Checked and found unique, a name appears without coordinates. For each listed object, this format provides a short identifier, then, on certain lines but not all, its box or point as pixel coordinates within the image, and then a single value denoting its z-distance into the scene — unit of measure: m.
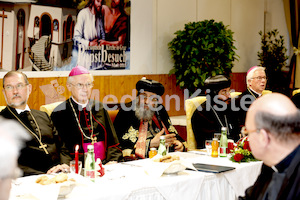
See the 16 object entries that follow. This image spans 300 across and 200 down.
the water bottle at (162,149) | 3.61
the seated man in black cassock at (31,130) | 3.83
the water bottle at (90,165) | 3.03
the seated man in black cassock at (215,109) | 5.11
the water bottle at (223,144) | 3.93
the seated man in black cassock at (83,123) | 4.24
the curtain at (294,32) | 9.39
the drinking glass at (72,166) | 2.94
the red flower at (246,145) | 3.73
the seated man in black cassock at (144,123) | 4.58
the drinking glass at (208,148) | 3.98
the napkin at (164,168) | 3.13
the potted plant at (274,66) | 8.88
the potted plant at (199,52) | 7.07
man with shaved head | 1.72
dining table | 2.68
